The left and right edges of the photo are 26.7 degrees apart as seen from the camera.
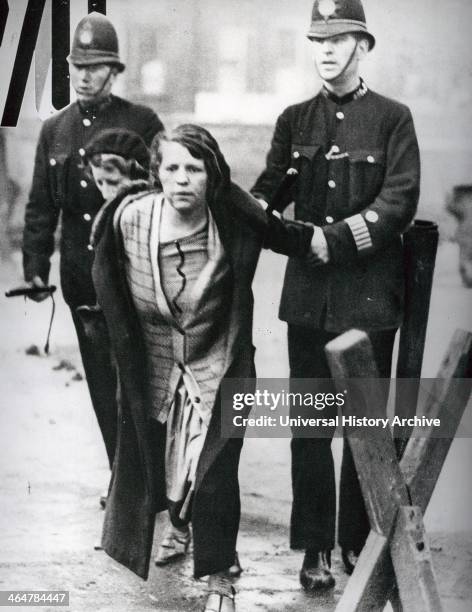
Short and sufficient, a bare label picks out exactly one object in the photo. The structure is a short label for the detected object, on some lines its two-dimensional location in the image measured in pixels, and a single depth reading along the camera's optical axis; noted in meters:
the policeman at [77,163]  3.45
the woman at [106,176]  3.45
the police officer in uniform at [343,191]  3.43
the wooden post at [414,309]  3.49
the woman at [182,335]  3.43
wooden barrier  3.17
